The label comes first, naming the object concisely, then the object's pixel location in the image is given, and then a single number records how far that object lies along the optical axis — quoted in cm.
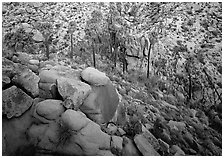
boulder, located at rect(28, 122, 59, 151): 530
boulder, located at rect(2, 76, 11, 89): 611
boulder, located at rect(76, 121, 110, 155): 530
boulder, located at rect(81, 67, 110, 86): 676
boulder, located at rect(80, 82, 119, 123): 625
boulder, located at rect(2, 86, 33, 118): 572
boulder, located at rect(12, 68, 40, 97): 627
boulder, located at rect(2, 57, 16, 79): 635
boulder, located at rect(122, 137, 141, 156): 582
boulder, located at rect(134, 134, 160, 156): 593
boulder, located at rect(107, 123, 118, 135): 620
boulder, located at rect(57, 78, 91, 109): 610
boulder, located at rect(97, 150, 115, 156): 536
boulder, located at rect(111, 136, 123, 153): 564
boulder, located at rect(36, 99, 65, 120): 566
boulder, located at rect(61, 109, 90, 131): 547
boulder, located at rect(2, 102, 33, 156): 529
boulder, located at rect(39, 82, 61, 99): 626
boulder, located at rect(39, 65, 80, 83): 650
